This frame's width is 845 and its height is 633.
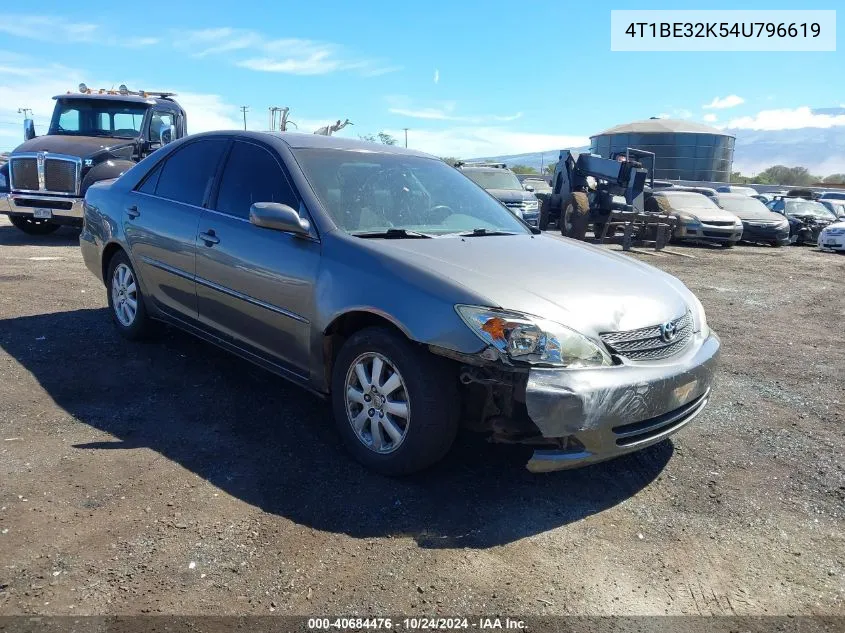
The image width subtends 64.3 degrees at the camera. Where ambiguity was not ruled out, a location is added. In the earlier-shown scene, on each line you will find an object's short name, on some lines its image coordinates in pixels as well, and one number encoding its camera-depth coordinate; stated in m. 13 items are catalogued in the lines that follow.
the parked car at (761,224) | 19.05
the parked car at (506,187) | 17.22
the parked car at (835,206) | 24.17
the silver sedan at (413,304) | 3.03
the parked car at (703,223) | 17.48
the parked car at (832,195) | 33.50
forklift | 15.77
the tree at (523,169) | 83.06
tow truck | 11.85
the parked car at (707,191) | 22.30
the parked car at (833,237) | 18.03
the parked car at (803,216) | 21.02
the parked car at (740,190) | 28.86
